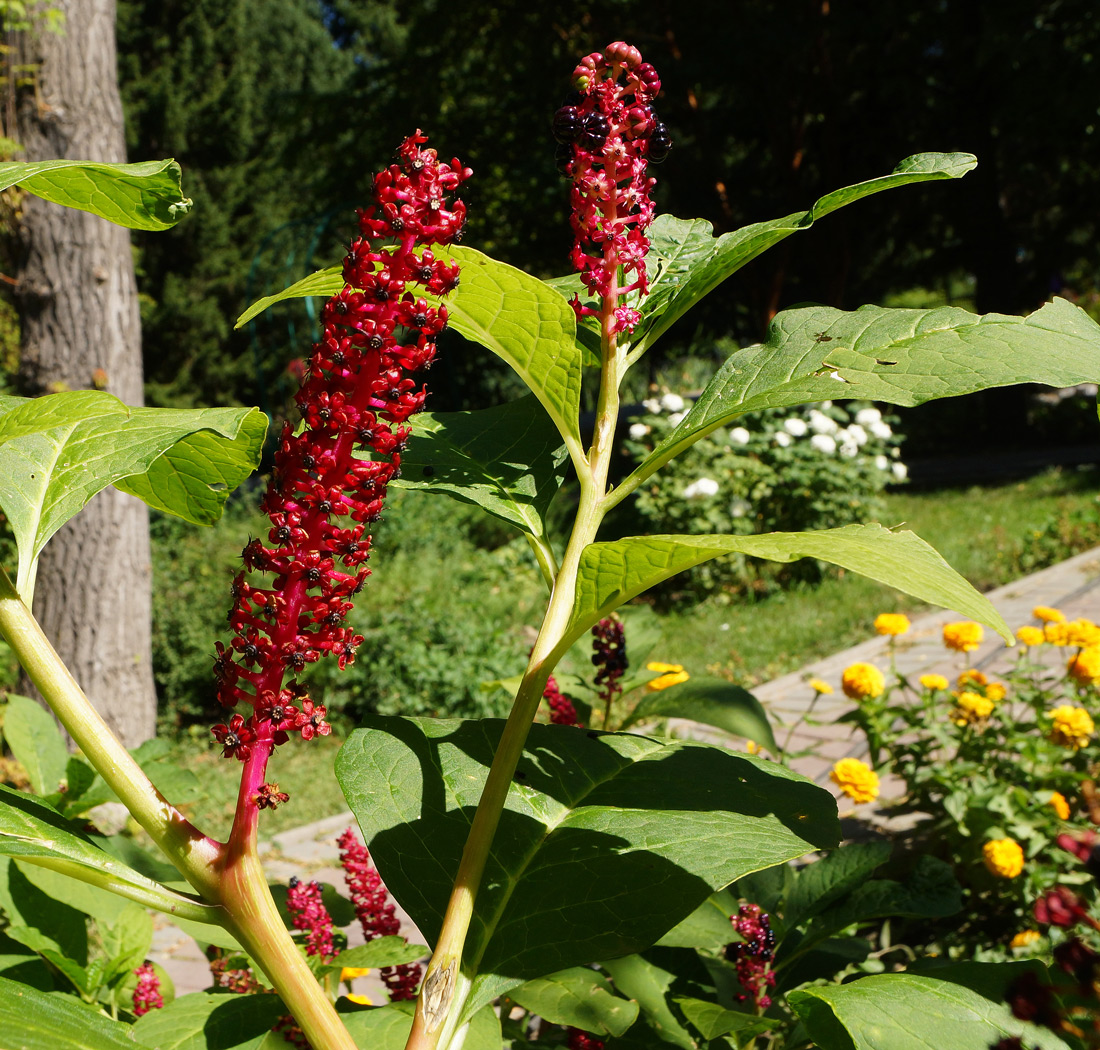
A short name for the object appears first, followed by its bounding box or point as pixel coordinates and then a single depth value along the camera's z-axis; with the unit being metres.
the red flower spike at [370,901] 1.20
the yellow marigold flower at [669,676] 2.00
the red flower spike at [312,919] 1.12
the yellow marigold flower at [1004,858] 2.37
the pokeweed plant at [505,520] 0.59
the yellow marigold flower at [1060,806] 2.59
